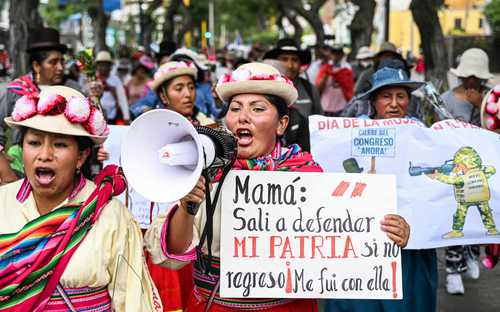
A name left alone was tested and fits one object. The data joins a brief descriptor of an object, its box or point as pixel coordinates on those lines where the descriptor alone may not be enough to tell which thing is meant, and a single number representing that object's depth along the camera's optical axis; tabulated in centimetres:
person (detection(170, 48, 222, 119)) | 927
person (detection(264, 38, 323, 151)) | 791
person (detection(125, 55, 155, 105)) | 1288
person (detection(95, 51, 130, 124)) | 1028
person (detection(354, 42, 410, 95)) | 974
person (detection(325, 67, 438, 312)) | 500
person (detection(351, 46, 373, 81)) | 1669
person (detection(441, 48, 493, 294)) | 729
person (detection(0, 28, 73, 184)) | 648
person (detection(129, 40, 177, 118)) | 704
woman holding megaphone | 347
